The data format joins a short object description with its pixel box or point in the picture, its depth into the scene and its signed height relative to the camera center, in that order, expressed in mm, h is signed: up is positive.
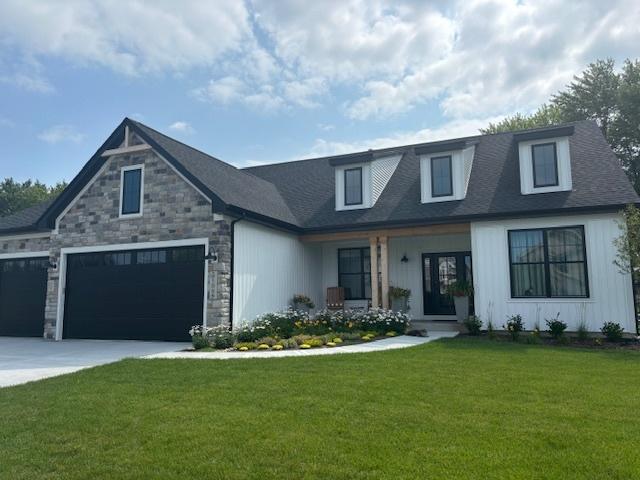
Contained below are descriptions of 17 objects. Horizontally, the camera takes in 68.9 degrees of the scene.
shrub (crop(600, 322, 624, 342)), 10664 -956
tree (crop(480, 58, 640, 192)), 25828 +10910
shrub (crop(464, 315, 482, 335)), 12047 -893
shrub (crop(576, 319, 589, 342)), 10758 -965
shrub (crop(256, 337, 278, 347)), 10359 -1119
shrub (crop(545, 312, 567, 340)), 10891 -901
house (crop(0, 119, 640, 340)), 11672 +1500
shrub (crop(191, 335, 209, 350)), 10375 -1137
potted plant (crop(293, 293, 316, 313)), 14336 -350
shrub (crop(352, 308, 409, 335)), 12359 -813
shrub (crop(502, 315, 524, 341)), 11109 -880
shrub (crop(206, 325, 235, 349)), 10414 -1028
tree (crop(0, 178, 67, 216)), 37625 +7830
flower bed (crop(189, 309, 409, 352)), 10391 -996
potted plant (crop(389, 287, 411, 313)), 13938 -223
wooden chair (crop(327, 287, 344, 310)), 15094 -235
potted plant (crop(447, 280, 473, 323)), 13141 -214
